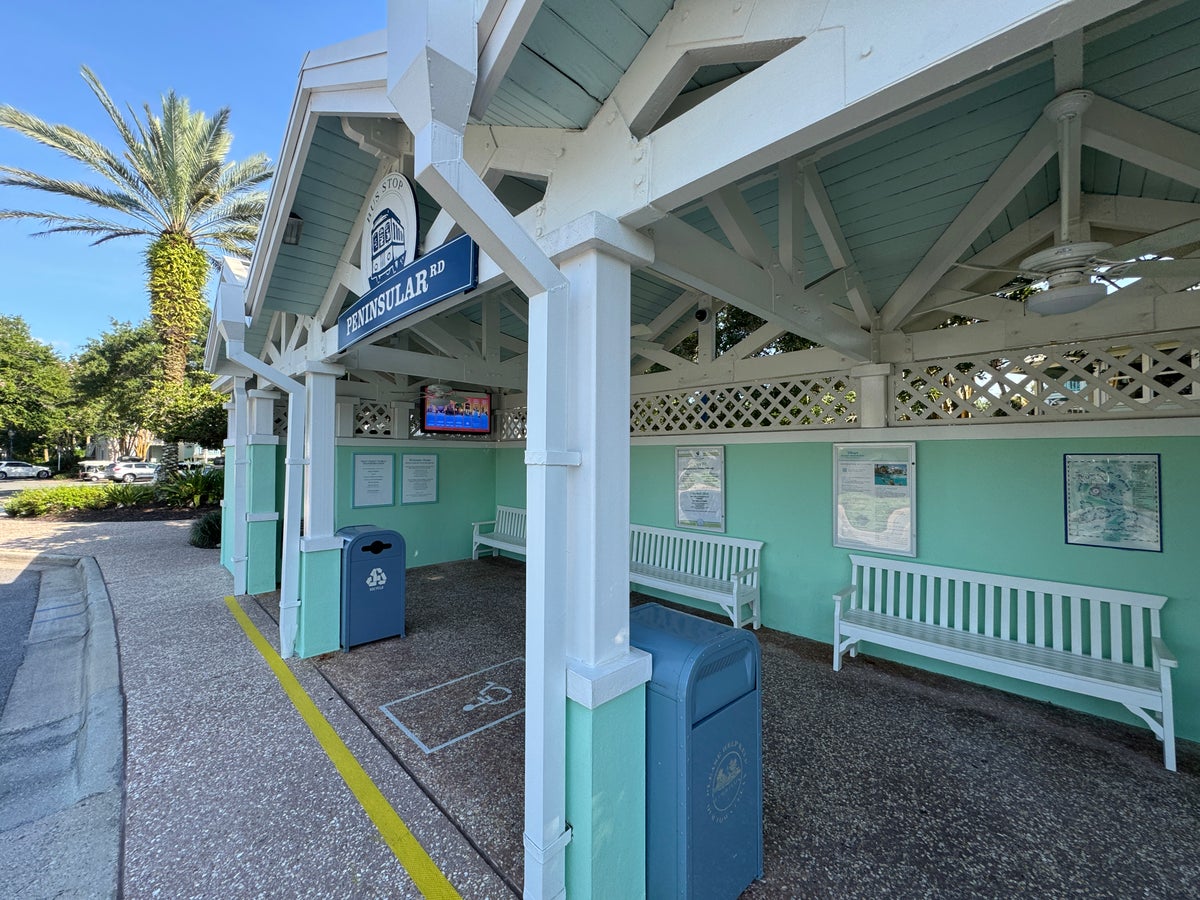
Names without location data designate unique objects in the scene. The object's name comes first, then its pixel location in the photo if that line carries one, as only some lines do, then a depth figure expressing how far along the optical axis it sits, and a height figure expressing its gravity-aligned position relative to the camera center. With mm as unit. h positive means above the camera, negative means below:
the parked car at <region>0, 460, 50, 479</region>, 22969 -751
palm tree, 10625 +6058
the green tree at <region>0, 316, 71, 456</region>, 19984 +2889
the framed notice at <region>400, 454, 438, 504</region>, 7418 -337
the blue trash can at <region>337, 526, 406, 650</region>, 4250 -1156
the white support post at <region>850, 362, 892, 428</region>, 4199 +572
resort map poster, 3160 -268
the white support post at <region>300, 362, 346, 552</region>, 4074 +18
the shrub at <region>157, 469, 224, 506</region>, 12445 -882
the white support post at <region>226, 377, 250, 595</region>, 5984 -448
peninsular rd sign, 2402 +1039
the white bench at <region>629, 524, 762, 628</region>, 4766 -1198
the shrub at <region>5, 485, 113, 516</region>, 11648 -1119
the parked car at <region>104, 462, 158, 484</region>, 21336 -754
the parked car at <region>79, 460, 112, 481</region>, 22450 -778
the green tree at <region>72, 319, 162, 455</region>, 13633 +2465
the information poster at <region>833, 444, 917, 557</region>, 4117 -331
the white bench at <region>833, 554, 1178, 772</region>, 2873 -1221
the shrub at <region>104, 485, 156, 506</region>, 12539 -1055
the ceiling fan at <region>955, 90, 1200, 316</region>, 2219 +935
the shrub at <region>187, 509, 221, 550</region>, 8859 -1409
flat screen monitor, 7094 +640
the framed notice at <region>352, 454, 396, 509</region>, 6977 -353
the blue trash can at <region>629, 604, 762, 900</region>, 1730 -1135
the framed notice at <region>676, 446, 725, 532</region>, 5391 -334
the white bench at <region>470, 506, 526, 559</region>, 7477 -1233
